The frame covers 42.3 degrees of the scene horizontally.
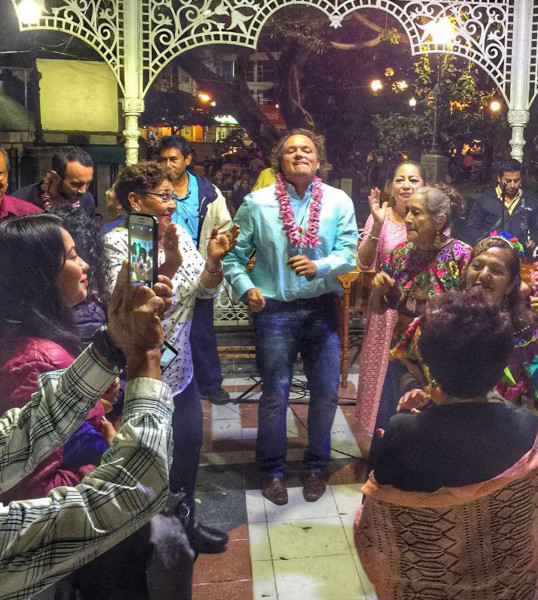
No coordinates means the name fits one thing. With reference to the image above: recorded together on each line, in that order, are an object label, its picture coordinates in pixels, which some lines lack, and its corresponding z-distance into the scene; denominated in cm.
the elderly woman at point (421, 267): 319
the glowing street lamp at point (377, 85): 1464
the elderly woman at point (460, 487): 173
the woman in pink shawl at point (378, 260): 390
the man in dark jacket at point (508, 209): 546
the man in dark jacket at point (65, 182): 423
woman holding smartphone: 292
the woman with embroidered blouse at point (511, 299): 270
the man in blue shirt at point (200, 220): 475
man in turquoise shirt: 357
